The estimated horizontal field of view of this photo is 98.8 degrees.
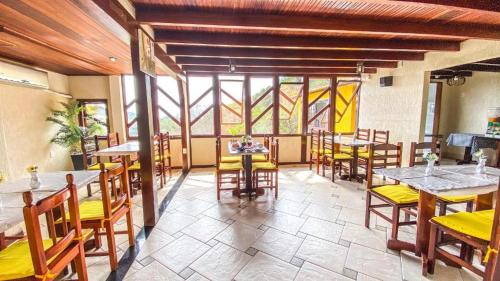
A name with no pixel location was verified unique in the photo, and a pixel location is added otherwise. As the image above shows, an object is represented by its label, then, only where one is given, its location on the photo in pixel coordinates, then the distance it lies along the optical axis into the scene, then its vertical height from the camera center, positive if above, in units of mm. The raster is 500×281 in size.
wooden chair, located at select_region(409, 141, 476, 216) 2125 -819
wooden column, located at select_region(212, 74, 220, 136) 5150 +332
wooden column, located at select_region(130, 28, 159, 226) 2377 -214
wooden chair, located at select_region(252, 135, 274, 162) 4025 -778
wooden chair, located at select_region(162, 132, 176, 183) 4041 -677
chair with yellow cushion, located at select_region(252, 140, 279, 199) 3357 -780
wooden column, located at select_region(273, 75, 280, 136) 5348 +306
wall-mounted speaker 4547 +747
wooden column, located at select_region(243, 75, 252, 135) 5211 +329
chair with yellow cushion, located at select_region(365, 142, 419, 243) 2059 -811
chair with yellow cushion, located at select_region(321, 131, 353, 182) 4148 -766
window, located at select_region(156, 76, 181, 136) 5148 +340
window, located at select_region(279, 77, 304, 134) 5441 +338
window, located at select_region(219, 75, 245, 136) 5238 +338
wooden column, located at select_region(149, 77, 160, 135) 4980 +219
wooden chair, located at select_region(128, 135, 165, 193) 3732 -886
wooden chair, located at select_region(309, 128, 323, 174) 4535 -718
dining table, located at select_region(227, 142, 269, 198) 3302 -732
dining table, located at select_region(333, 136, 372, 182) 4113 -771
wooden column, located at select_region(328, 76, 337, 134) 5426 +324
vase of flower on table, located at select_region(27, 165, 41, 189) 1797 -512
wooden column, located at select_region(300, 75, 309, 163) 5414 -27
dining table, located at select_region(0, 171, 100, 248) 1297 -574
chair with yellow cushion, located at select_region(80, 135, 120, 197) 3530 -616
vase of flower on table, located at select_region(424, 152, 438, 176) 2113 -472
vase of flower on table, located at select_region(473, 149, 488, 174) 2127 -490
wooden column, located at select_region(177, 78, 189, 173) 4725 -203
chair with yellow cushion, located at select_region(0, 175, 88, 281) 1086 -770
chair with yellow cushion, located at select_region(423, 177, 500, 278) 1435 -825
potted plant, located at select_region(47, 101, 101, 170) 4570 -245
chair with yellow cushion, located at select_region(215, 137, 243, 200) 3293 -790
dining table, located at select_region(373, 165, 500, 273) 1730 -578
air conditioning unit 3479 +772
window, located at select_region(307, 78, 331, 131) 5582 +367
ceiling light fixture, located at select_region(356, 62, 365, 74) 3925 +915
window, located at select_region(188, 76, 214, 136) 5188 +336
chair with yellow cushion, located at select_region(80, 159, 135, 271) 1745 -800
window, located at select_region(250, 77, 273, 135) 5352 +313
